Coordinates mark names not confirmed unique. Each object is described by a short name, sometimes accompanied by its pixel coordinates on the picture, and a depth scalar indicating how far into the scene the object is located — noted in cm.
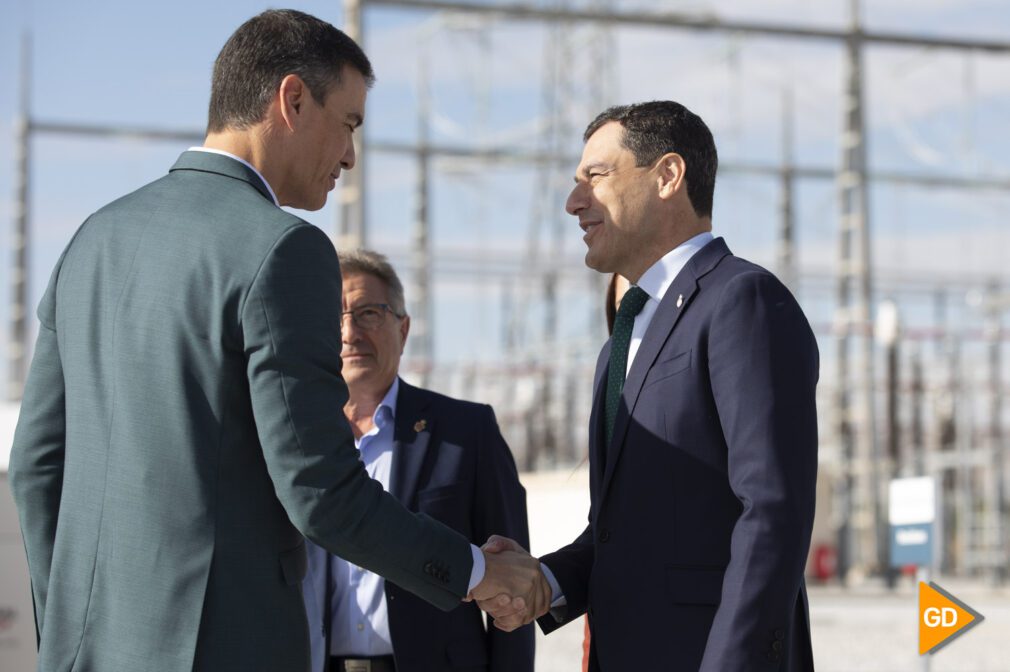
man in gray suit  290
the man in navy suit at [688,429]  309
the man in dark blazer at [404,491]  431
